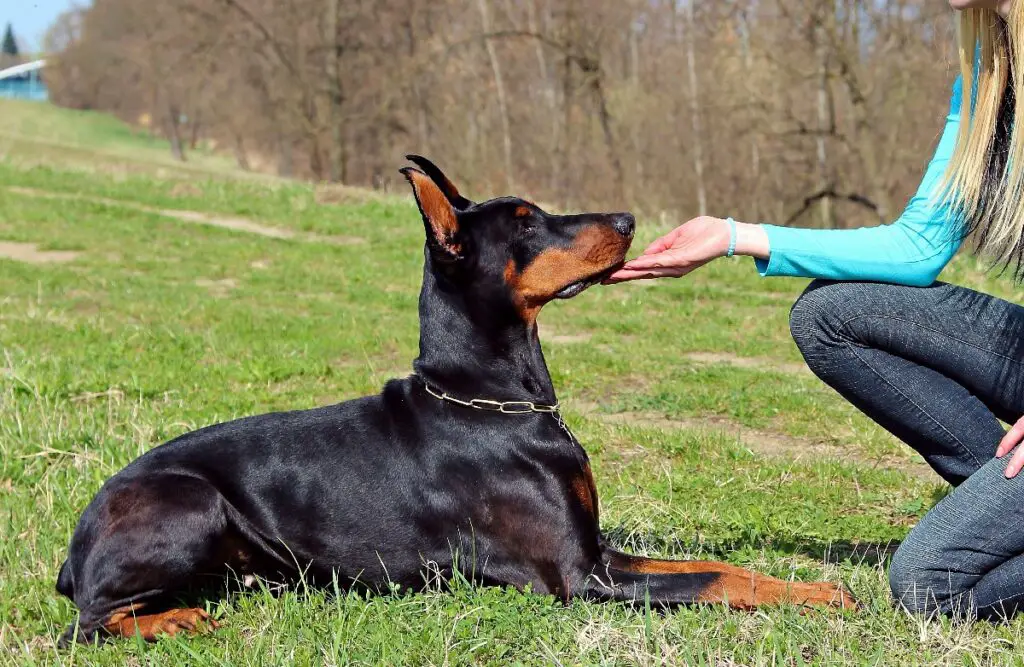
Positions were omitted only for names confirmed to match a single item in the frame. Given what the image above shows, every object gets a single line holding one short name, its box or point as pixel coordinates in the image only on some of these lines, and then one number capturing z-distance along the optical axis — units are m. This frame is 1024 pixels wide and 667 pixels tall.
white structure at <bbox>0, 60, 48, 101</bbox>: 74.62
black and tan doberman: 3.46
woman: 3.29
